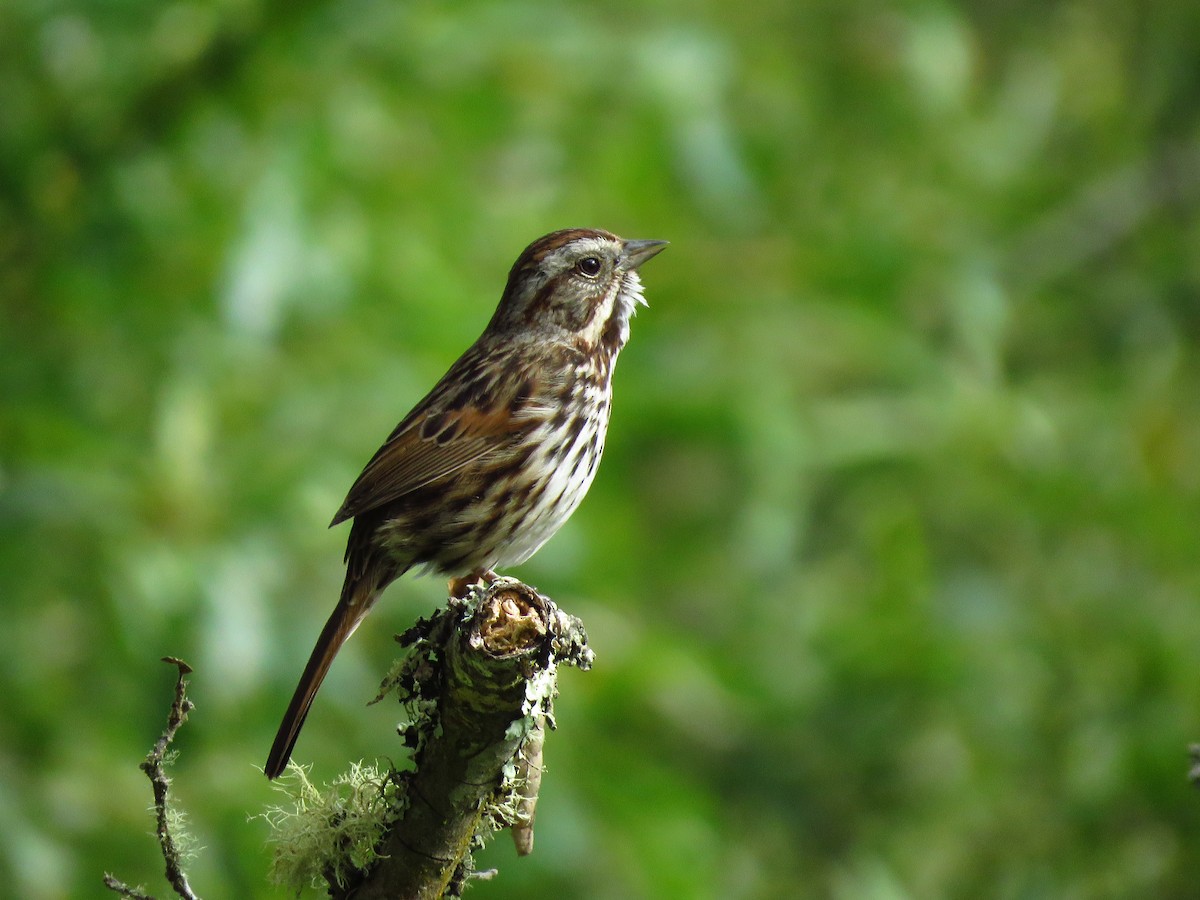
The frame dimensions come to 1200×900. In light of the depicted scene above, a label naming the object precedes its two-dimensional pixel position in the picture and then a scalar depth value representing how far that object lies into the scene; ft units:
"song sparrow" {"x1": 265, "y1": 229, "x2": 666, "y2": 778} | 28.35
